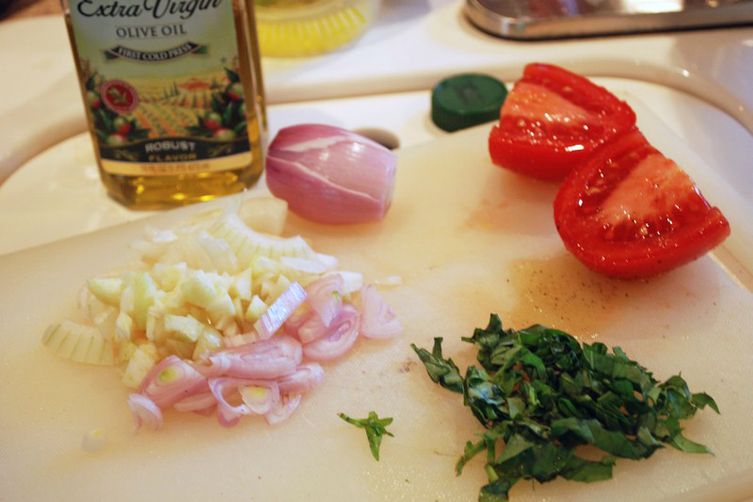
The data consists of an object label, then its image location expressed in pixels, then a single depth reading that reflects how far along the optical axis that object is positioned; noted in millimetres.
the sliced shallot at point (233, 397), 367
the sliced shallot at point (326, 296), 390
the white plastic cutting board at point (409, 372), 351
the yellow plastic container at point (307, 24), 536
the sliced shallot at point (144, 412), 365
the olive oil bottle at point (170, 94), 419
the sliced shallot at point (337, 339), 385
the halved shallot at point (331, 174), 424
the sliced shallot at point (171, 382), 367
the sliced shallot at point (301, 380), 375
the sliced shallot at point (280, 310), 382
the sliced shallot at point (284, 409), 369
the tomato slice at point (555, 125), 432
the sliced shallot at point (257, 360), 372
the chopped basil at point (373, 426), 358
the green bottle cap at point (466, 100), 490
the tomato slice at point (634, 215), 389
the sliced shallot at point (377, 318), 392
